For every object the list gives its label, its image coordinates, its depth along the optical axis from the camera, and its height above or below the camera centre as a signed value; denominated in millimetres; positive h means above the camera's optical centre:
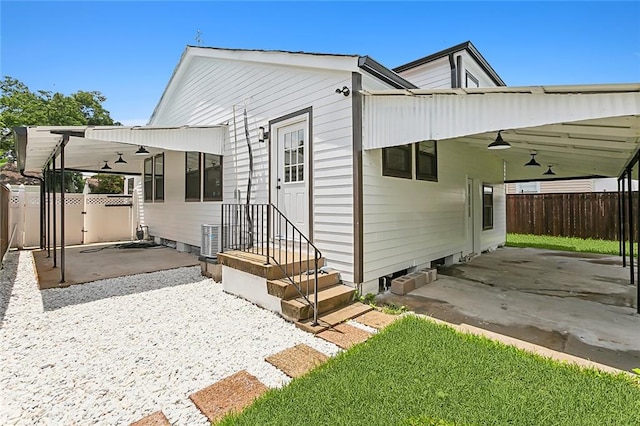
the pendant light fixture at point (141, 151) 7943 +1686
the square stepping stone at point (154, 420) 2230 -1482
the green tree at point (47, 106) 19484 +7602
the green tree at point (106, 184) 19781 +2023
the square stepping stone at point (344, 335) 3500 -1427
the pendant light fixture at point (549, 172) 9363 +1219
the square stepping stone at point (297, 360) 2959 -1464
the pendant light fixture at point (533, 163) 7499 +1194
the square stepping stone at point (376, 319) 3994 -1405
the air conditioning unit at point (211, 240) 6555 -525
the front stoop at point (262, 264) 4625 -776
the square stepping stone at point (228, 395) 2385 -1483
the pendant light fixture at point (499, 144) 4534 +1015
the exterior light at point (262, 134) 6395 +1647
